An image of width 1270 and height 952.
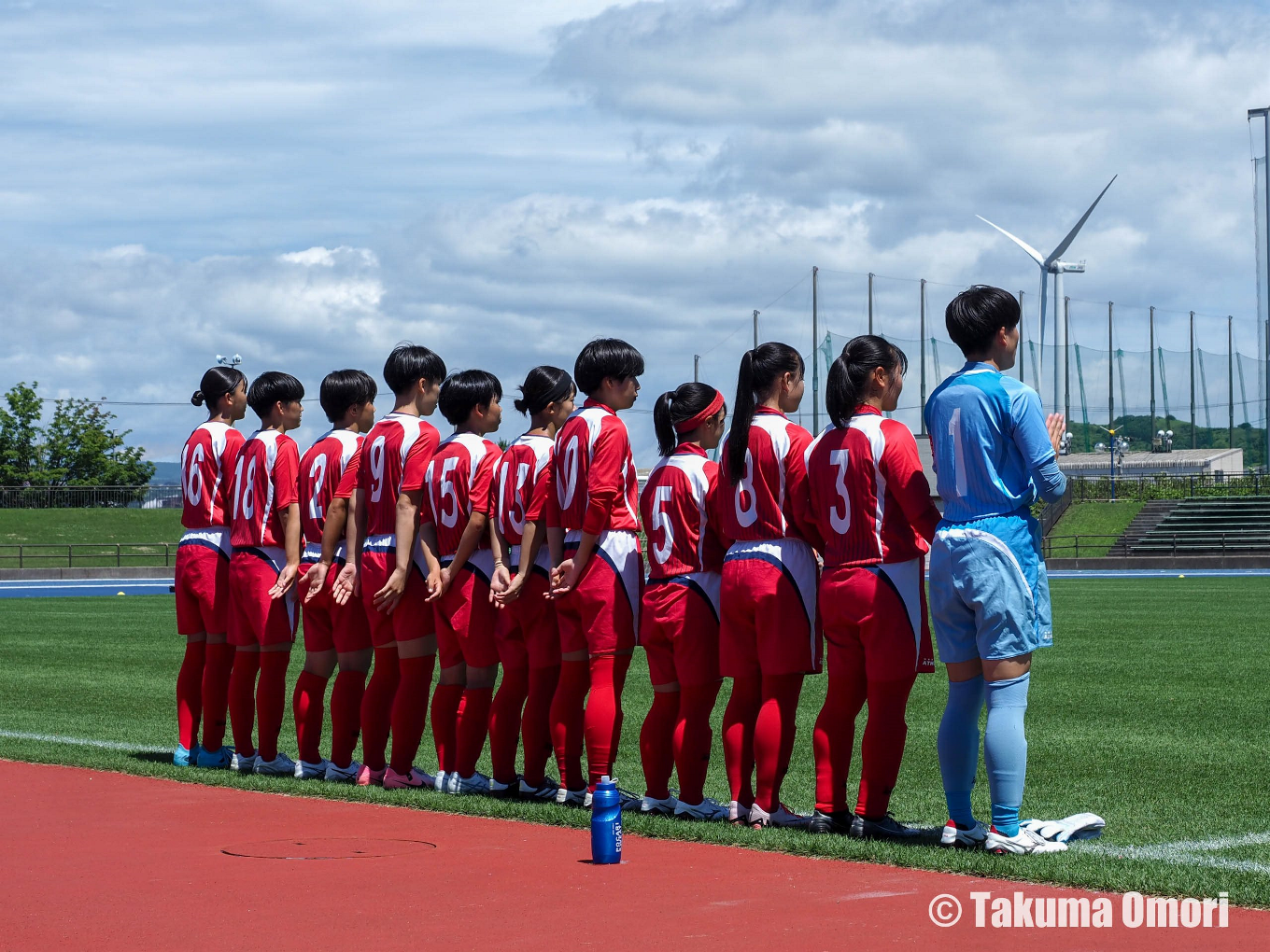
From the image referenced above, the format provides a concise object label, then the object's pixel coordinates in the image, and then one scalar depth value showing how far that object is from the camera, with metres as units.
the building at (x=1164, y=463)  84.56
